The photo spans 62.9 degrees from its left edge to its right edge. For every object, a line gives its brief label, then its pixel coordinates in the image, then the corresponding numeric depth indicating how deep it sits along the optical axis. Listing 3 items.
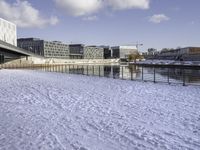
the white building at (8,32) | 68.54
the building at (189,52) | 74.90
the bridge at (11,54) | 45.47
